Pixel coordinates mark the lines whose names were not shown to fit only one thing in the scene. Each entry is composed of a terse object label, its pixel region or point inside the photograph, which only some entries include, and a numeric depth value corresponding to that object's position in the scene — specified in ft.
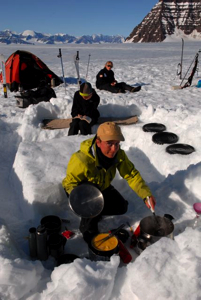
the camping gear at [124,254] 8.00
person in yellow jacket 8.36
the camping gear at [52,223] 8.76
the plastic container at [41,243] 7.49
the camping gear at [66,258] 7.80
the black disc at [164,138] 15.17
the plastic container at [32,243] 7.66
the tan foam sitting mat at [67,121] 19.30
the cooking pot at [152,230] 8.00
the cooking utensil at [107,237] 7.69
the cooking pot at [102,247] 7.36
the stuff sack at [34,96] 24.26
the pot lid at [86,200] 8.54
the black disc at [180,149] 13.83
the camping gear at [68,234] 9.07
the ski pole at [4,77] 27.60
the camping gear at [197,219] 8.91
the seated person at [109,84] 29.76
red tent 30.91
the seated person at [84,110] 17.69
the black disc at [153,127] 16.71
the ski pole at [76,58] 28.55
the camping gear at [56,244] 7.93
